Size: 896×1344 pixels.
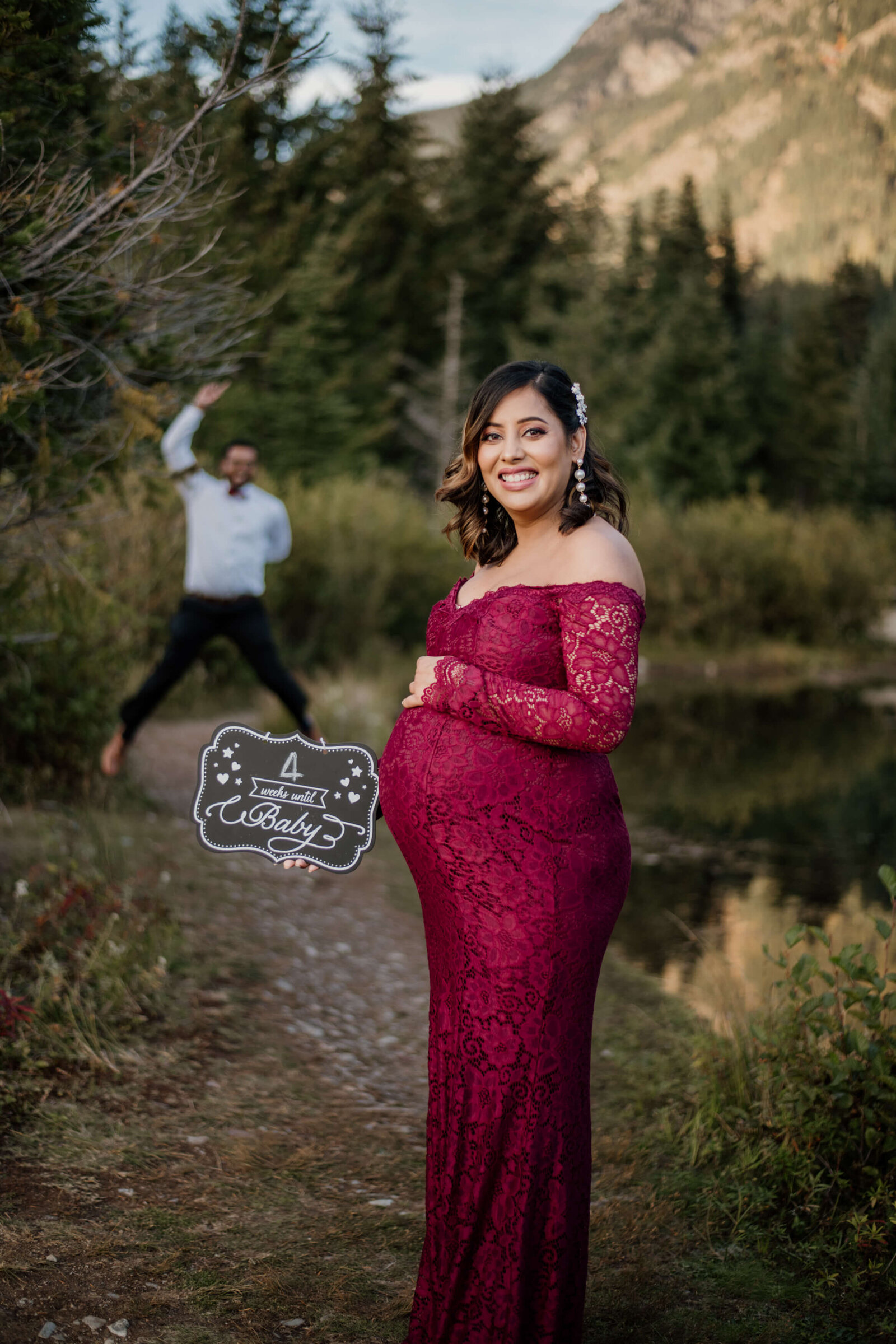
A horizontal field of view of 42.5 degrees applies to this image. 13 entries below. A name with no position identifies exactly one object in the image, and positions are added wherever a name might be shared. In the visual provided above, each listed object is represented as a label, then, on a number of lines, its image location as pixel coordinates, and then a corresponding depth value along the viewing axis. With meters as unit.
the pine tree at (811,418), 47.19
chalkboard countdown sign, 2.71
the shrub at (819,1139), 3.29
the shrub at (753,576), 22.22
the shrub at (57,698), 6.79
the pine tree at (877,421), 44.28
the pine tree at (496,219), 38.69
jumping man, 6.96
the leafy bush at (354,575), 15.01
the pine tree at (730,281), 52.19
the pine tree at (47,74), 3.52
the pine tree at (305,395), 30.70
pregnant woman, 2.37
